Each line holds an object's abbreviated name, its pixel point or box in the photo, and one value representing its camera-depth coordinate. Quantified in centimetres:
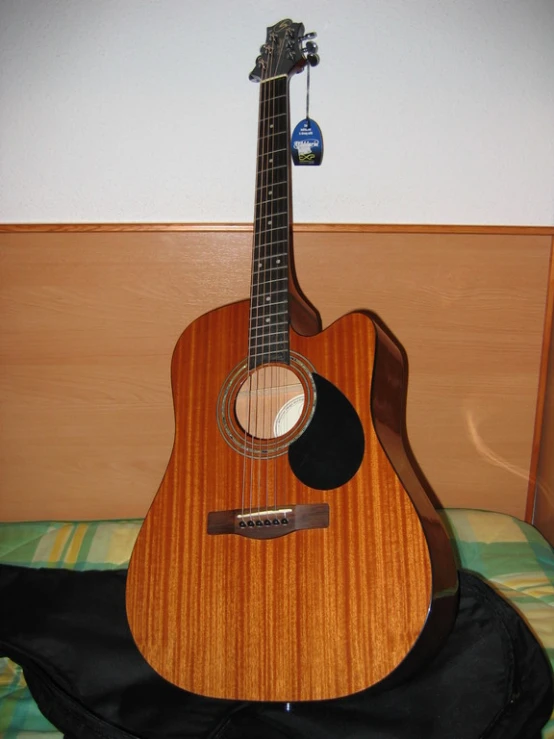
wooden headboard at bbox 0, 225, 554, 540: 131
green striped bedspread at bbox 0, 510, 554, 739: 108
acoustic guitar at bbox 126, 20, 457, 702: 75
